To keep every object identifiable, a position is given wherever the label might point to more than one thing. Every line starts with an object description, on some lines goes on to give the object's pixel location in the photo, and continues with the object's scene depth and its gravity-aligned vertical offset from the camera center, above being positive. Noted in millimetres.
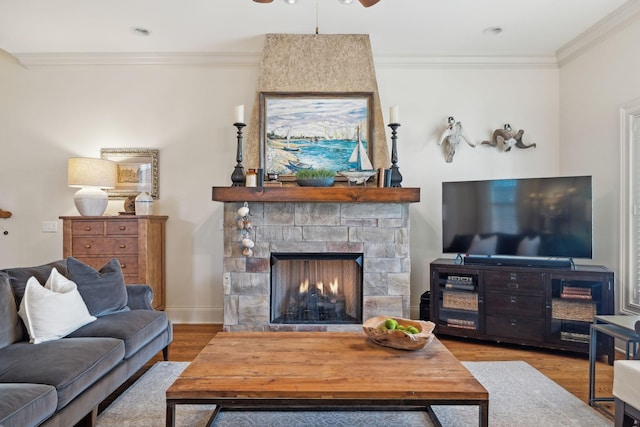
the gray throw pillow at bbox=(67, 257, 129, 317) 2512 -535
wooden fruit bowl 1982 -681
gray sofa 1586 -747
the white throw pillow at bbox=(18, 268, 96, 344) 2094 -586
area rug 2076 -1184
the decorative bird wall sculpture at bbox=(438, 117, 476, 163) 4070 +824
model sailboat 3574 +449
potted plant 3498 +316
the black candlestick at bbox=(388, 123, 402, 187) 3561 +404
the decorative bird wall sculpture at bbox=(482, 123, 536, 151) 4043 +810
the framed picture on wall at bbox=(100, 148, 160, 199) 4105 +439
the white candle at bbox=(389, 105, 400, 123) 3488 +914
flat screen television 3260 -43
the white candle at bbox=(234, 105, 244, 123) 3441 +893
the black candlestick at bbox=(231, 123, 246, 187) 3526 +372
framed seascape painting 3848 +843
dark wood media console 3143 -805
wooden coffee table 1557 -750
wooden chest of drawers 3631 -308
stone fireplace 3510 -353
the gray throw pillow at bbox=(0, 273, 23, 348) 2010 -595
